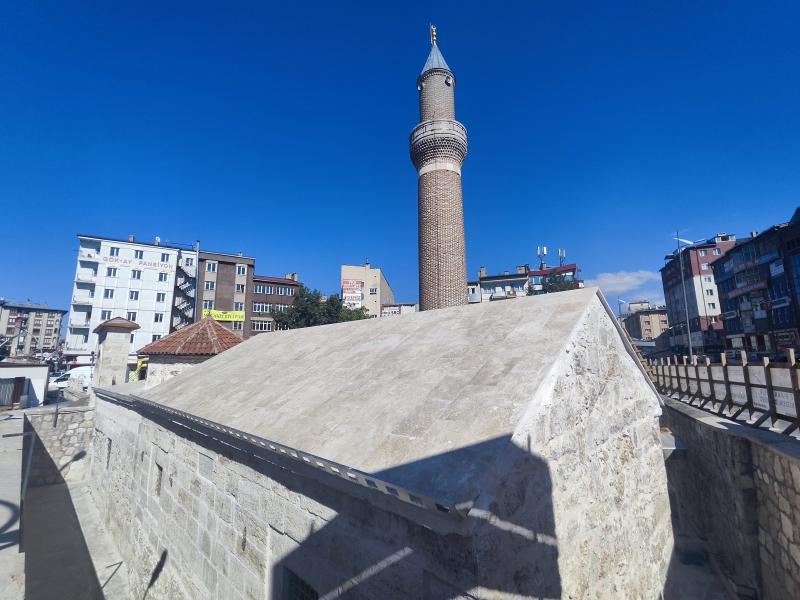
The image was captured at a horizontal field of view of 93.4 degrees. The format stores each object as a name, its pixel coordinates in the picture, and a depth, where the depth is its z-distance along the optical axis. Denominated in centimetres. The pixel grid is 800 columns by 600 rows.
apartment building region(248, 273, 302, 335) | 4644
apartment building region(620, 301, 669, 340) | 7375
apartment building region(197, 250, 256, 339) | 4381
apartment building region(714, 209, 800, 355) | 3067
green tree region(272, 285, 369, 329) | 3250
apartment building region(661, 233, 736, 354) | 4650
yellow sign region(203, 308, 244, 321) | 4269
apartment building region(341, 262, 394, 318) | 5088
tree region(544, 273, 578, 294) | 4072
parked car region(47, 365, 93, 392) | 3101
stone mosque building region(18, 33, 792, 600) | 274
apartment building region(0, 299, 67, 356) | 8254
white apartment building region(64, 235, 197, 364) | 3794
